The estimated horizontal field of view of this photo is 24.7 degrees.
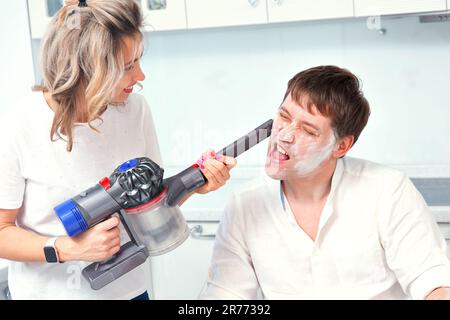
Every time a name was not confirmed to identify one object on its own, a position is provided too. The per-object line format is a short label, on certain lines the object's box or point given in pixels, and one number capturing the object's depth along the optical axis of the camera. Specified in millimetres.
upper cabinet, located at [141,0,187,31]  2706
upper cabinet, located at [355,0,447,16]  2627
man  1921
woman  1753
